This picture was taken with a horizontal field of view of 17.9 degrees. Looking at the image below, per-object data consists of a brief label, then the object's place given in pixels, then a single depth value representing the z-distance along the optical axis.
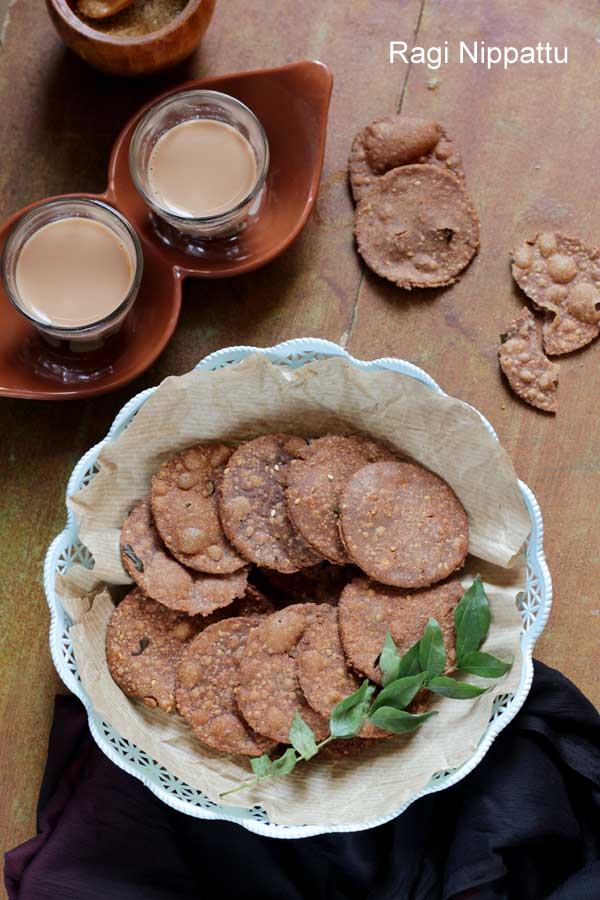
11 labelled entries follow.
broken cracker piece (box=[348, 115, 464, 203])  1.00
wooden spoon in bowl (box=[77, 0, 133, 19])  0.96
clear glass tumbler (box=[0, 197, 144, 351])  0.95
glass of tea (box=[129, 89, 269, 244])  0.97
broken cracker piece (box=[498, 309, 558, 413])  0.99
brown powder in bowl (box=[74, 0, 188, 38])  0.97
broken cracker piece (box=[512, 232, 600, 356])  0.99
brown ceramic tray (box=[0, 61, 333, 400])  0.97
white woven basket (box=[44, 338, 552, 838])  0.92
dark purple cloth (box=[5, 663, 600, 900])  0.97
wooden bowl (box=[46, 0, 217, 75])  0.95
